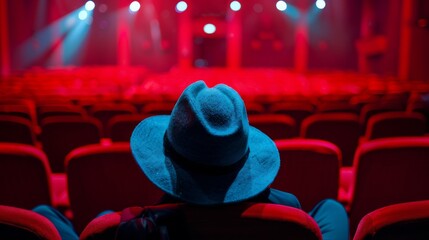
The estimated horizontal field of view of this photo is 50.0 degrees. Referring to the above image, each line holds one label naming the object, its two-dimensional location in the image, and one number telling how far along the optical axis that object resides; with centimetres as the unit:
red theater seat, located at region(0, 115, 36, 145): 356
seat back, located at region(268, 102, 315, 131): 489
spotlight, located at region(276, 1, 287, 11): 2578
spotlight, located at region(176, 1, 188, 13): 2614
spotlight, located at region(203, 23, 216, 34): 2695
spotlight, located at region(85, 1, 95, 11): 2363
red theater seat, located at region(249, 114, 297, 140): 326
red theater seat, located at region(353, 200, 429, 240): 91
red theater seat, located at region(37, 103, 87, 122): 475
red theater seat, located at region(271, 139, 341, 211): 210
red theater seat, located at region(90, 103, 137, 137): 510
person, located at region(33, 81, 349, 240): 107
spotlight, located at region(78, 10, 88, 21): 2381
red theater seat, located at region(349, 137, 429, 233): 197
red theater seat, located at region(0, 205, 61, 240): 94
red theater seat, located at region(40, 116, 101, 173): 359
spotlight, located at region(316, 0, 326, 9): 2514
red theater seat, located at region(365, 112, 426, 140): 356
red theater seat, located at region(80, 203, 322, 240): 97
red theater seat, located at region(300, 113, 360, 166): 360
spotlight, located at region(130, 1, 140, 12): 2488
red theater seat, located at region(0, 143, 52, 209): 198
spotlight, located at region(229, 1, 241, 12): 2619
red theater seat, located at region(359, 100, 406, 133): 495
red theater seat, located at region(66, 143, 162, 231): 199
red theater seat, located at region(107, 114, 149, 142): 363
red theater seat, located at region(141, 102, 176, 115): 480
